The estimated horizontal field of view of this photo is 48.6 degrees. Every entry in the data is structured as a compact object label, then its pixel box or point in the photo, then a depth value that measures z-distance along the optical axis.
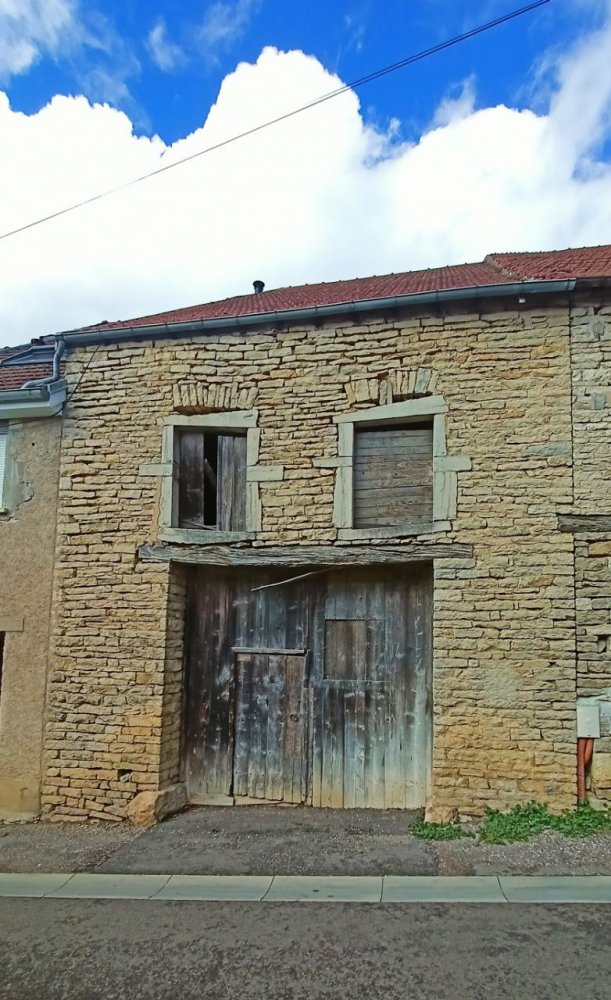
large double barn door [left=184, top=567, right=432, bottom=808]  6.45
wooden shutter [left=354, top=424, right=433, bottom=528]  6.40
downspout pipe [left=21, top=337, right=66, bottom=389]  6.94
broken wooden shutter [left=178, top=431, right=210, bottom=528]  6.86
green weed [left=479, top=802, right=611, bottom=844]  5.39
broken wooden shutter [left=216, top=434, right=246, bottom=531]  6.73
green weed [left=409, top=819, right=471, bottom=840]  5.55
